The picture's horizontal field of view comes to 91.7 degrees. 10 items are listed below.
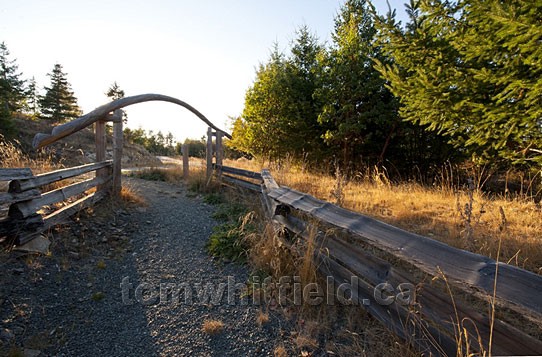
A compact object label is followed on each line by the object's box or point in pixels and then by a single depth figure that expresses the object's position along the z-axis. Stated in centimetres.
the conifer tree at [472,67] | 418
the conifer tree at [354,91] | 1005
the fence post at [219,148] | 865
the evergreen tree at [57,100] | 2950
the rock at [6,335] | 207
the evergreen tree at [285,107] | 1170
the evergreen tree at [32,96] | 3059
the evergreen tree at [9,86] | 2205
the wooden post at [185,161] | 994
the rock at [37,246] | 313
